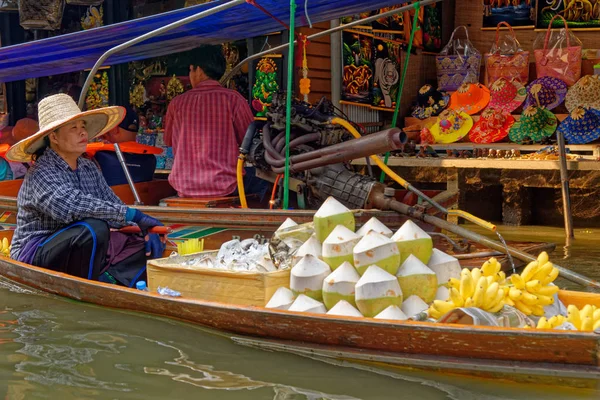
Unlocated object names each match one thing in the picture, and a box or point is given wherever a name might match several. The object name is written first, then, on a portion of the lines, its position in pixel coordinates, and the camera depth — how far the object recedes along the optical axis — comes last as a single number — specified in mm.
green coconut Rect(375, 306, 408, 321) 3426
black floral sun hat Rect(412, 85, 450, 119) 9133
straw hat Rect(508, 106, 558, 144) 8109
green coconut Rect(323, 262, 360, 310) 3555
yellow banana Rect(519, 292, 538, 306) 3393
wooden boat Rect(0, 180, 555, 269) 5004
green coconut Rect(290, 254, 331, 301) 3654
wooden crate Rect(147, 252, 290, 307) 3848
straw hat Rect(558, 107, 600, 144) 7812
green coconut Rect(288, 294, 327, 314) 3621
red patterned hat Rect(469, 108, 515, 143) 8352
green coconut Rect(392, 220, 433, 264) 3656
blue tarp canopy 5707
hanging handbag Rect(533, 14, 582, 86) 8445
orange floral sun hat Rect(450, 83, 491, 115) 8750
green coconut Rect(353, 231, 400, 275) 3514
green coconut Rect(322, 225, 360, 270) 3654
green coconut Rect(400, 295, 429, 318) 3523
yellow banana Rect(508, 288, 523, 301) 3396
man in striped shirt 6230
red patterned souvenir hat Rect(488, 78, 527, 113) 8570
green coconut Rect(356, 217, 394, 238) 3727
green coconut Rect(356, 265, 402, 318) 3455
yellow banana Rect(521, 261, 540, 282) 3477
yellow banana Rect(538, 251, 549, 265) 3484
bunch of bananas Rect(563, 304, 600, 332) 3184
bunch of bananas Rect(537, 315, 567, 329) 3264
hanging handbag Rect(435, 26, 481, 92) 9164
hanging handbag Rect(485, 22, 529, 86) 8766
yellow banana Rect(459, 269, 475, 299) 3334
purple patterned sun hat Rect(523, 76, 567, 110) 8359
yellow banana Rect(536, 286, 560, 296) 3428
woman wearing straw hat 4465
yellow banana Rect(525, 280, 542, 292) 3408
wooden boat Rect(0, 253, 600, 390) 3047
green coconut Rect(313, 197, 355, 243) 3830
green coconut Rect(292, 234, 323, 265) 3801
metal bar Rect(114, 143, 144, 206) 6551
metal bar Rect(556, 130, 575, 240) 6965
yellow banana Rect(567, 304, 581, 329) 3264
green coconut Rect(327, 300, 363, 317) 3531
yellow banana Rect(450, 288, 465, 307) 3352
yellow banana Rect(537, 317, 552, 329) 3260
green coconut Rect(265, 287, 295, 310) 3709
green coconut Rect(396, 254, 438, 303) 3539
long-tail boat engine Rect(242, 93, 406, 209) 5359
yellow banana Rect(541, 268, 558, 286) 3457
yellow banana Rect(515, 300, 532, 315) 3416
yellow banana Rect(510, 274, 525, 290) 3438
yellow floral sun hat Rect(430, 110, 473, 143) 8547
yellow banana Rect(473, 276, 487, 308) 3293
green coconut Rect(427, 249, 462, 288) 3672
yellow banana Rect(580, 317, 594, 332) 3180
